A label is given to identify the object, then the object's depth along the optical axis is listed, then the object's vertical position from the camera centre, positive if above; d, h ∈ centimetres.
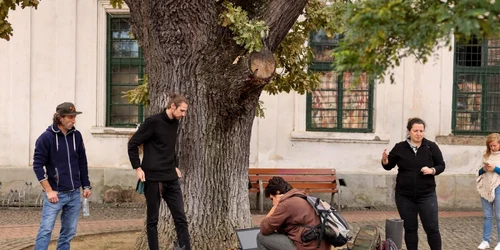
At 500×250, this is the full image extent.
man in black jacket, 692 -50
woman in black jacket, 755 -69
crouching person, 612 -93
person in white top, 921 -85
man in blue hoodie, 696 -56
